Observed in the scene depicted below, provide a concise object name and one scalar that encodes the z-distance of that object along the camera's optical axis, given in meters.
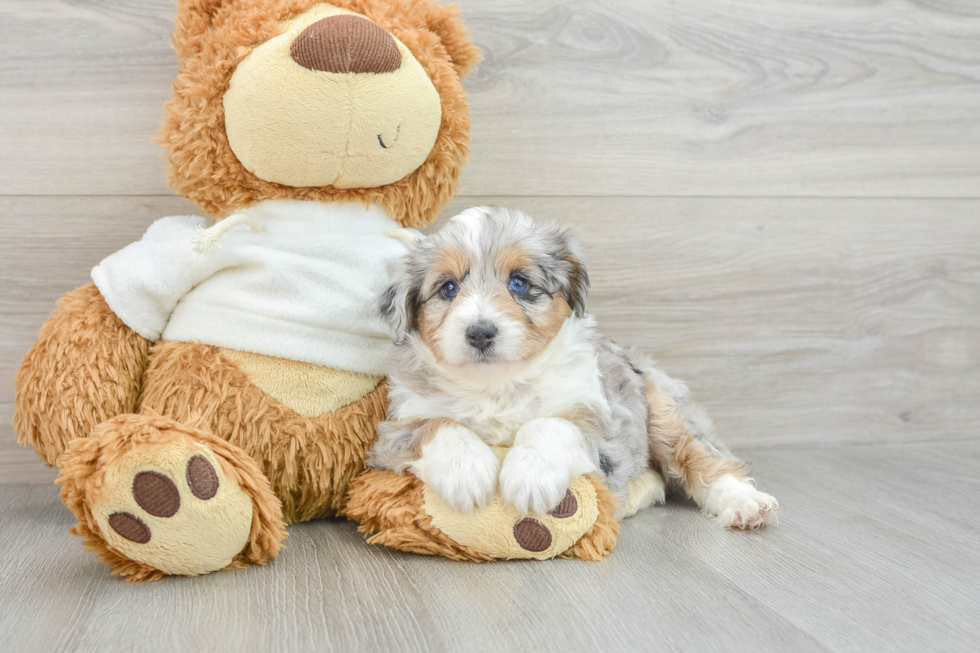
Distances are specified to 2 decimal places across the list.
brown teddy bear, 0.82
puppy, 0.79
